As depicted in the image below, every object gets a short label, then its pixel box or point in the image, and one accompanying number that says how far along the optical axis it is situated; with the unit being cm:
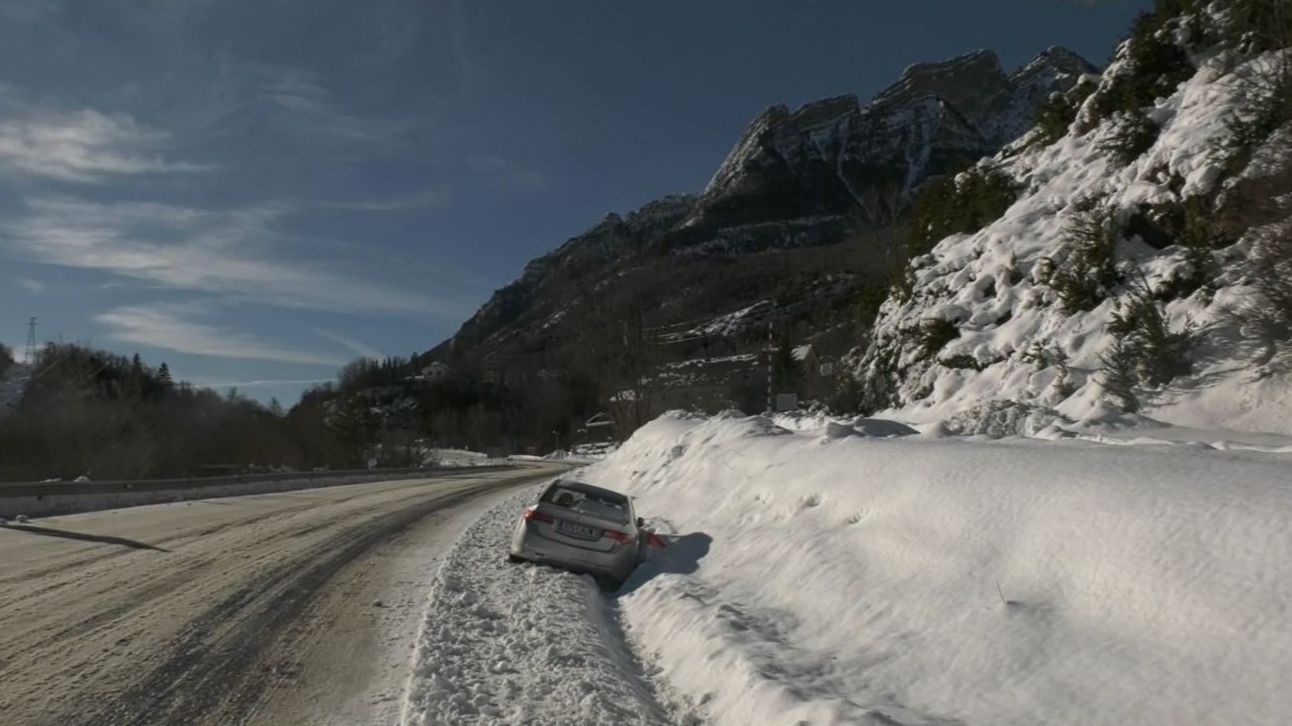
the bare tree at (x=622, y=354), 4259
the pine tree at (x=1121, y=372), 1316
